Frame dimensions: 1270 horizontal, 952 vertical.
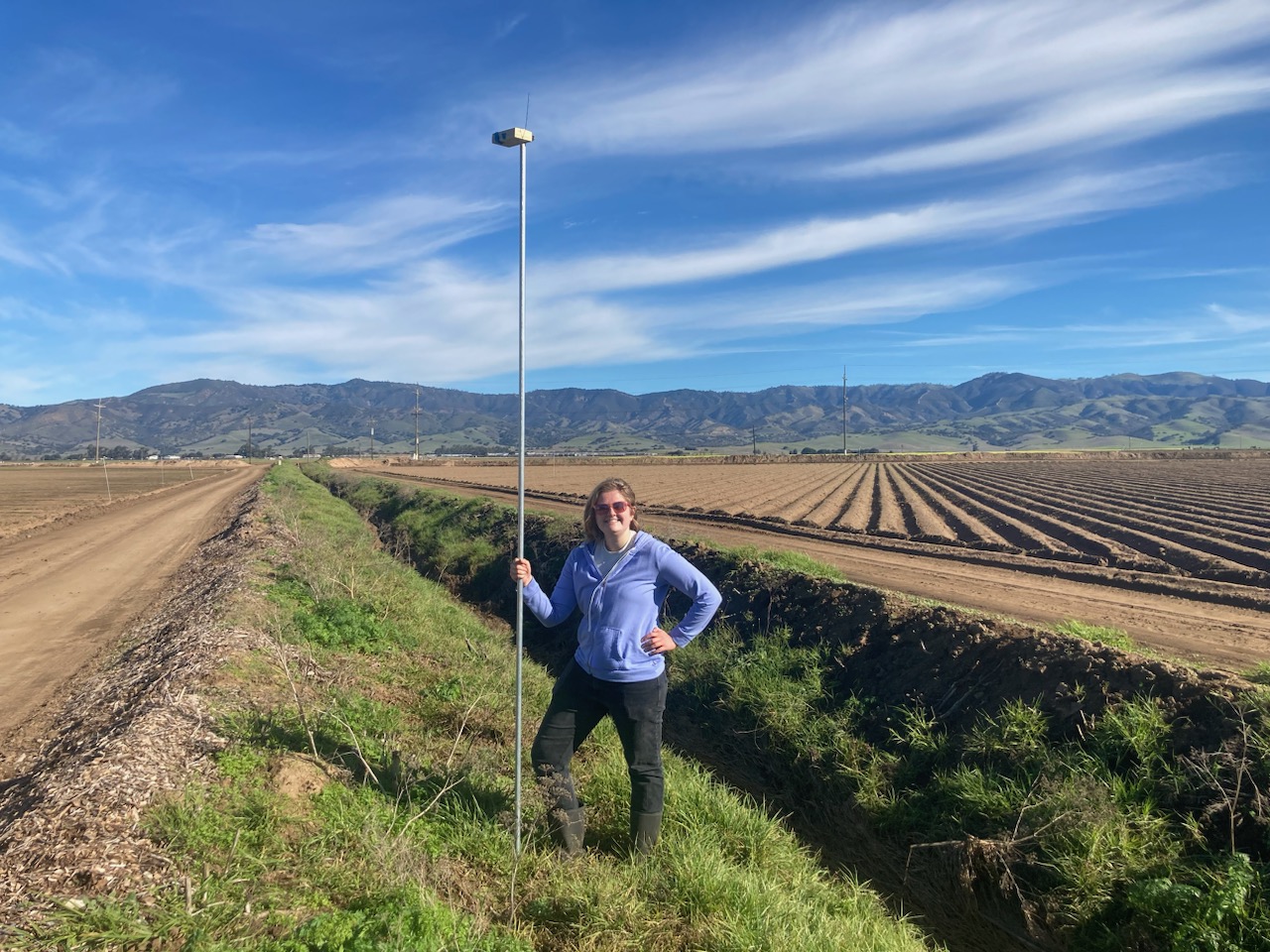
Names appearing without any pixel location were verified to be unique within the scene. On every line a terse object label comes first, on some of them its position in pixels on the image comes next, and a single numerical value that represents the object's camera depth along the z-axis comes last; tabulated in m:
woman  4.21
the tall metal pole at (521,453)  4.14
